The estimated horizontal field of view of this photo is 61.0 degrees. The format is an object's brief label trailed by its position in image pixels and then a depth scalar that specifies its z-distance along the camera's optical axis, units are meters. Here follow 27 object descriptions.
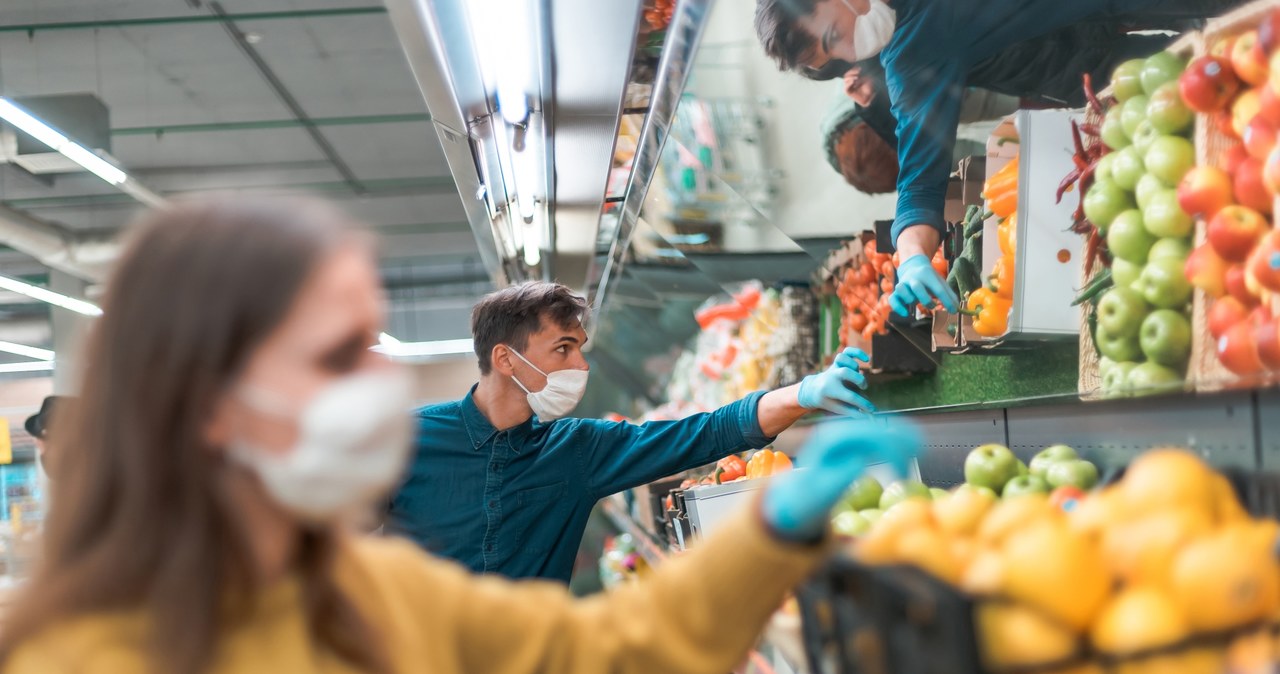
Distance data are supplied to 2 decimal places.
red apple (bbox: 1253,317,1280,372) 1.40
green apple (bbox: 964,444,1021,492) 2.27
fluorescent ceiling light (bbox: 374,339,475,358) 17.08
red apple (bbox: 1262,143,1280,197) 1.42
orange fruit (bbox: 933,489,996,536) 1.40
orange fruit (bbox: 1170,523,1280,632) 1.04
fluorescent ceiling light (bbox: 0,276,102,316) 9.93
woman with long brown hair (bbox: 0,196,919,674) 1.01
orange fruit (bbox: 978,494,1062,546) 1.27
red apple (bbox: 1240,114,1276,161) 1.45
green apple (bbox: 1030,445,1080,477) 2.17
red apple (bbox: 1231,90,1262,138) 1.48
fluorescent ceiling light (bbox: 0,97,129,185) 4.96
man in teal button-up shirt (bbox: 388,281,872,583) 2.79
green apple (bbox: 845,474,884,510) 2.62
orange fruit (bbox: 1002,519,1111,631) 1.07
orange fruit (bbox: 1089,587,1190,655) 1.03
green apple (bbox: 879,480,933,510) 2.45
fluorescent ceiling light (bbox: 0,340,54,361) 13.18
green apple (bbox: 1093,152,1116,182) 1.87
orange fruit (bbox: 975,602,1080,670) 1.04
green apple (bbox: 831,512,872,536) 2.32
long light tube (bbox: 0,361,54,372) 12.93
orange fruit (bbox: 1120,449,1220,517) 1.24
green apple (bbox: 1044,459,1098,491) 2.09
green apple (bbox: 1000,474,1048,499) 2.09
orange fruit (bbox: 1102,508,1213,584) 1.12
